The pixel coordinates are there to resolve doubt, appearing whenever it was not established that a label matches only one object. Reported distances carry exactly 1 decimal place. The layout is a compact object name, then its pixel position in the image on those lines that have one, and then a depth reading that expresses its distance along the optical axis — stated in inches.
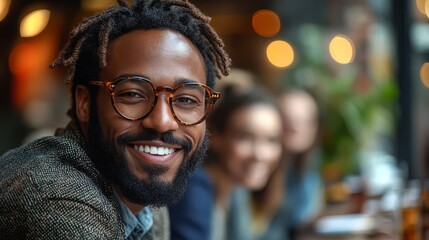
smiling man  61.5
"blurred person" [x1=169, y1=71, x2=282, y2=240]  159.6
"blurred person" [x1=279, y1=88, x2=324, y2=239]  206.7
